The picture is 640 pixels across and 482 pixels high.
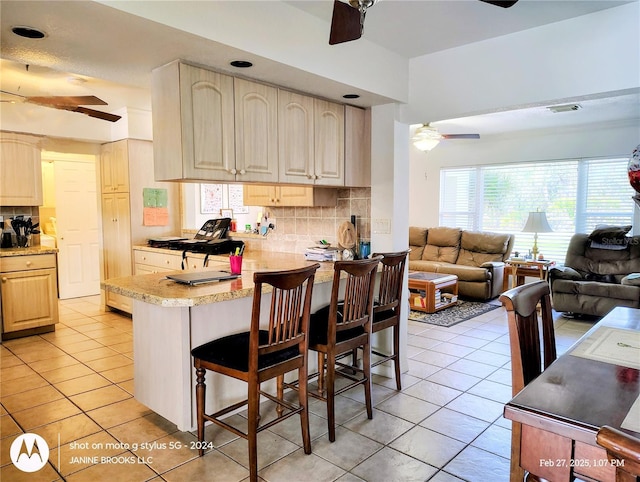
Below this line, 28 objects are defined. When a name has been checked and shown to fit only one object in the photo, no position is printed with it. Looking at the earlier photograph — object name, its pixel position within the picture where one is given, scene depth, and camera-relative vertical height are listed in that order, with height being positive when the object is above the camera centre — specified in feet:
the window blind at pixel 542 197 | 19.38 +0.65
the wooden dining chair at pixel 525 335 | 4.87 -1.62
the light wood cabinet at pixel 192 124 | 7.78 +1.64
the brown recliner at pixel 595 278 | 15.52 -2.70
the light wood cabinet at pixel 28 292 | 13.98 -2.79
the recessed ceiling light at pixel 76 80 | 12.78 +4.00
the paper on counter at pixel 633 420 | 3.37 -1.72
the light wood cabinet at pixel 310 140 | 9.61 +1.69
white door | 20.11 -0.90
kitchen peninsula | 7.39 -2.33
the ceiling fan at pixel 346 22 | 5.77 +2.63
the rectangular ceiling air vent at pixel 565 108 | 15.62 +3.86
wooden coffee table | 17.43 -3.43
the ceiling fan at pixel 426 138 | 17.18 +2.99
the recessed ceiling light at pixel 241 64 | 7.86 +2.76
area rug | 16.37 -4.28
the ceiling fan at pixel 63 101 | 11.35 +2.95
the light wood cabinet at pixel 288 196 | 11.70 +0.42
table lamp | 18.61 -0.61
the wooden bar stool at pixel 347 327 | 7.87 -2.34
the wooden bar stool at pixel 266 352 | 6.55 -2.37
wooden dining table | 3.40 -1.72
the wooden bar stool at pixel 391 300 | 9.34 -2.04
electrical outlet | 10.92 -0.41
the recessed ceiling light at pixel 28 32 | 6.40 +2.75
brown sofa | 19.61 -2.38
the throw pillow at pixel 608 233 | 16.96 -0.95
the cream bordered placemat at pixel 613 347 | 4.86 -1.72
